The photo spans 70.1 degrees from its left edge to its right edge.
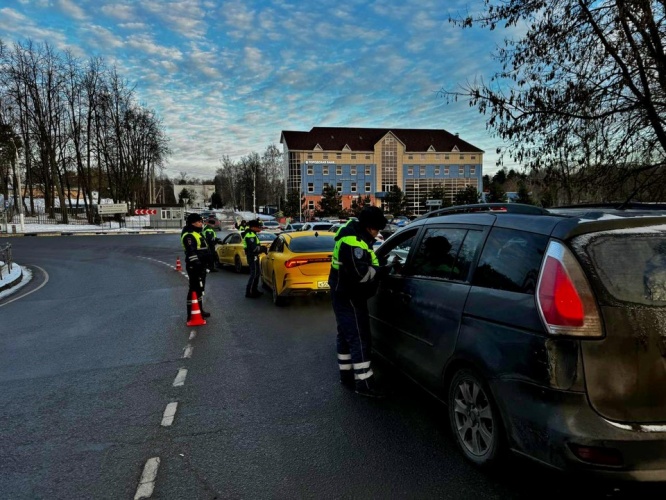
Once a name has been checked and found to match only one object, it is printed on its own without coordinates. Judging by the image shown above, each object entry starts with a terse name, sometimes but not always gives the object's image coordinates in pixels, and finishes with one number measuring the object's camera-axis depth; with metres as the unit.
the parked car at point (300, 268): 9.45
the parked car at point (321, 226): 23.84
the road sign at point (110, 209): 48.75
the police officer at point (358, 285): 4.46
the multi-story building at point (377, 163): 84.44
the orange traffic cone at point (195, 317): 8.12
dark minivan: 2.43
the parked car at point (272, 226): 41.85
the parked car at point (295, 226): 32.29
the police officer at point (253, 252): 11.06
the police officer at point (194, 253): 8.38
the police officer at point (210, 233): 11.84
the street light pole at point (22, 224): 42.61
